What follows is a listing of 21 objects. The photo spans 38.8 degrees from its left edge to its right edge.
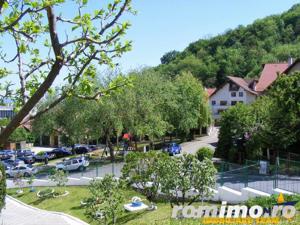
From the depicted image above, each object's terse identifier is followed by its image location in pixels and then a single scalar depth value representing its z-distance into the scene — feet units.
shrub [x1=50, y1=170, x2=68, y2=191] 97.04
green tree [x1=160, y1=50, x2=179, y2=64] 478.59
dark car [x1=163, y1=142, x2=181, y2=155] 141.18
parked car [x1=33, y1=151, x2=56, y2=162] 165.44
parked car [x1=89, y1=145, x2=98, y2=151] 185.06
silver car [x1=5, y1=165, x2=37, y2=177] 120.90
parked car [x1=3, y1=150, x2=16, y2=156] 192.54
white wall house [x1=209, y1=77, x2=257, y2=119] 216.74
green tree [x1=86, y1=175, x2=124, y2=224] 59.67
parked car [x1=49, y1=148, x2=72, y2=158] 177.01
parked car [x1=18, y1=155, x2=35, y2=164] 164.45
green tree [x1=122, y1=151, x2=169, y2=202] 72.28
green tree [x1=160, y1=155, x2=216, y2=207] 60.13
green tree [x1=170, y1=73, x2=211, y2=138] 163.12
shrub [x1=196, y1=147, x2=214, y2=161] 104.55
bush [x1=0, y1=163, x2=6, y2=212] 73.96
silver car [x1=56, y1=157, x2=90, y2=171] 121.29
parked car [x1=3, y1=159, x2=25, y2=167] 150.28
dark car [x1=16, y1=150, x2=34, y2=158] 179.93
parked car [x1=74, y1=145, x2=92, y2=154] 178.19
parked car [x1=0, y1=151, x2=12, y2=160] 184.12
